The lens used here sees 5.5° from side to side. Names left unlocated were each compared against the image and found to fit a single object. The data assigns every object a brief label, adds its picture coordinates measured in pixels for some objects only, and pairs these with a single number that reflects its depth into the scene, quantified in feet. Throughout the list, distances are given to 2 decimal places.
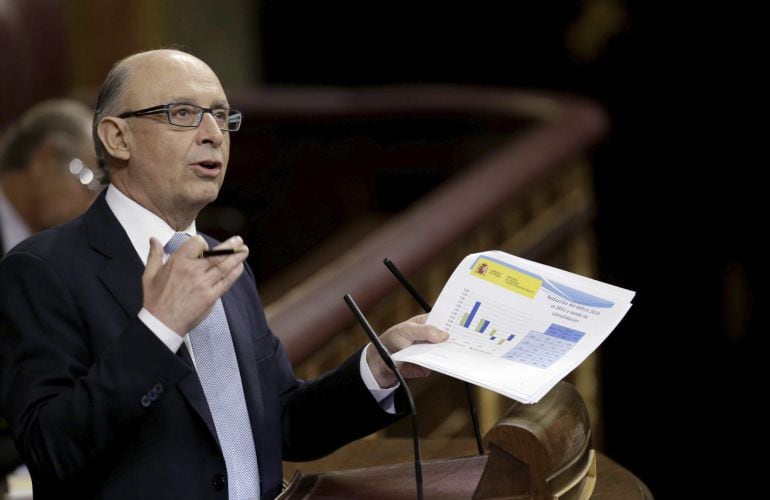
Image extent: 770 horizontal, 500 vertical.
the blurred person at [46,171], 48.50
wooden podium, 40.32
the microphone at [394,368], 40.44
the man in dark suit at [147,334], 40.05
